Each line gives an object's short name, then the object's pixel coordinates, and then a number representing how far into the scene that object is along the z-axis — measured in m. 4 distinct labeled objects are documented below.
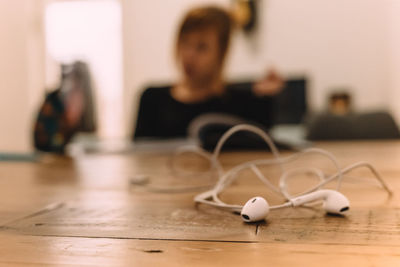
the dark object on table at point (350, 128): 2.02
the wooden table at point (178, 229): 0.27
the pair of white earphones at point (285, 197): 0.37
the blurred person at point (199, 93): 2.13
